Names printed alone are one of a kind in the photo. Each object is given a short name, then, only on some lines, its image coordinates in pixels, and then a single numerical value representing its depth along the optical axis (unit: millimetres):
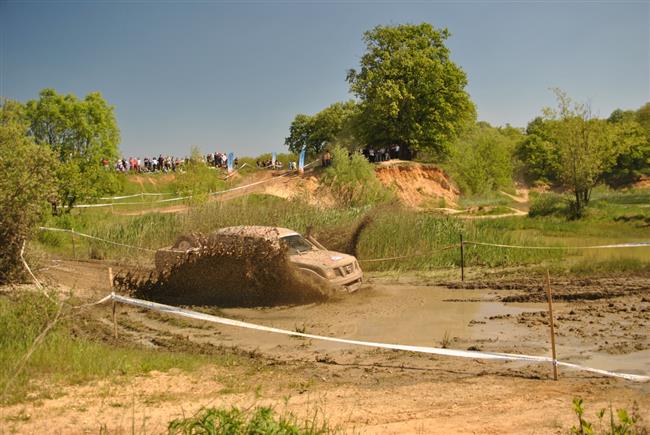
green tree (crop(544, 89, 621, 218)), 39531
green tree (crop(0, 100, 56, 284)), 13266
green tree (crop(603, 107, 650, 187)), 79125
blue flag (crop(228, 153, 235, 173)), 54750
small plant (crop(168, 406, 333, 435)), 5804
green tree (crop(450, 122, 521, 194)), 65062
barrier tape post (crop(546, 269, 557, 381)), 9383
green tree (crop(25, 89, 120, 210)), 38188
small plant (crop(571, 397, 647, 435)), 4996
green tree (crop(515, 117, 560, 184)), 90688
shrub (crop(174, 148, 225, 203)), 38906
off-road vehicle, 15953
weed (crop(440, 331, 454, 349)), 11789
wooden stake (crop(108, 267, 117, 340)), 12252
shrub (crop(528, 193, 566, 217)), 40500
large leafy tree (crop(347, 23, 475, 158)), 57562
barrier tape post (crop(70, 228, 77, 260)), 26441
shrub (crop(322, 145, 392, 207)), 42031
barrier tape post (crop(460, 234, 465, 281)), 19327
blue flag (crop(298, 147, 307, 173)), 51625
